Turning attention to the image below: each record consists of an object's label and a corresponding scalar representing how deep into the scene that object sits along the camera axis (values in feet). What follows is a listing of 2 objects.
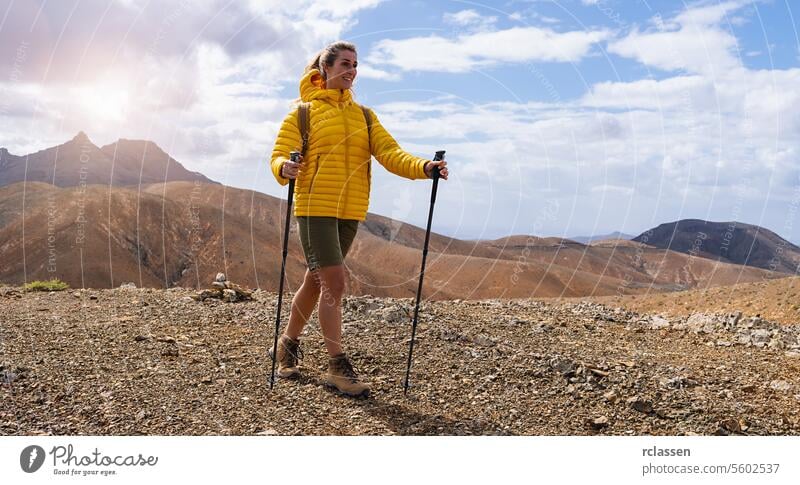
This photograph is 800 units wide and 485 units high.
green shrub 44.06
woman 17.56
